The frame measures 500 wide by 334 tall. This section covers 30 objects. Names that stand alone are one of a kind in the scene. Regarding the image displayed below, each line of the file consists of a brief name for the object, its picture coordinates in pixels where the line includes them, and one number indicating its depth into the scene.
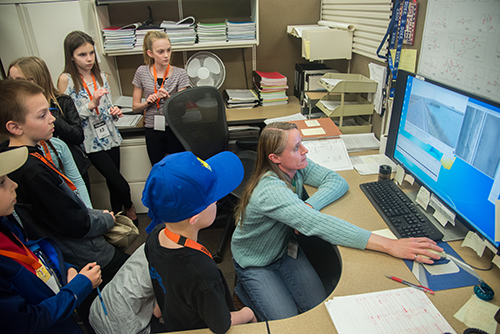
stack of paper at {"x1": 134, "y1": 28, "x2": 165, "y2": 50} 2.48
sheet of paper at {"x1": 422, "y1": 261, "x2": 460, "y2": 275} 0.95
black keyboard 1.08
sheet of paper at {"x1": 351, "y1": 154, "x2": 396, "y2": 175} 1.57
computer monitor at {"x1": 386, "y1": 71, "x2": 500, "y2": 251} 0.90
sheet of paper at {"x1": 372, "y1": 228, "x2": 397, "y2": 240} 1.10
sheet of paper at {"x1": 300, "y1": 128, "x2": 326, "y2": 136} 1.81
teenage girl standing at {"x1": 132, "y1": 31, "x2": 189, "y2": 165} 2.23
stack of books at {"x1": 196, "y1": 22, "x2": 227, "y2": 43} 2.54
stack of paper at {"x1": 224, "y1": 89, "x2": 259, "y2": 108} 2.68
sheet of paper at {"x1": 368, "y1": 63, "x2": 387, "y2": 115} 1.86
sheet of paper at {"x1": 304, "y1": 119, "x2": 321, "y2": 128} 1.91
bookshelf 2.59
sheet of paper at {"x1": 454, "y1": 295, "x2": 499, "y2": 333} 0.77
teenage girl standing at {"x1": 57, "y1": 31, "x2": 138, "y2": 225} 1.99
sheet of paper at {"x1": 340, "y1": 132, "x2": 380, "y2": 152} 1.81
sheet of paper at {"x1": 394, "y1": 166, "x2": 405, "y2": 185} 1.39
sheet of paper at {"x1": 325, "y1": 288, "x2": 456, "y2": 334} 0.79
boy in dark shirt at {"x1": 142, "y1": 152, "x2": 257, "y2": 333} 0.80
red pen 0.89
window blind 1.81
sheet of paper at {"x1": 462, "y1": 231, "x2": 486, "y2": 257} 0.97
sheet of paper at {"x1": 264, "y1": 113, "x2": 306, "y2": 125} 2.32
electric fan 2.64
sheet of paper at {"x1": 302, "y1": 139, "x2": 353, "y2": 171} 1.64
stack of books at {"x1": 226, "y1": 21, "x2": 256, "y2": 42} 2.54
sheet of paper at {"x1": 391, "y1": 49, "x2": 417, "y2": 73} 1.56
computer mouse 0.98
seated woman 1.17
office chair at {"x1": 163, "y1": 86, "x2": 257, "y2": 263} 1.90
